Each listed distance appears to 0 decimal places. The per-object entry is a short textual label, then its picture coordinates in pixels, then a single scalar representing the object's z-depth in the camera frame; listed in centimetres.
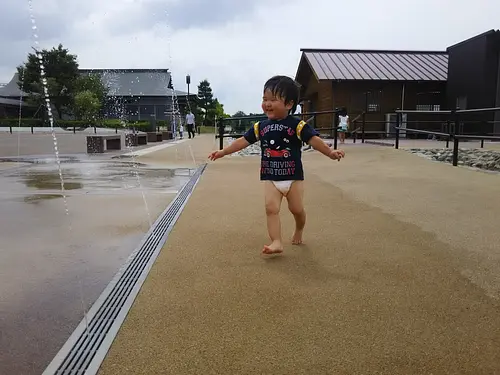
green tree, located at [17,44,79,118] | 4312
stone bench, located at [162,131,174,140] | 2622
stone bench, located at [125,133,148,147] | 1869
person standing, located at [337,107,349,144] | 1506
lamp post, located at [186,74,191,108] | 3697
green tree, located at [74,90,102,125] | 4178
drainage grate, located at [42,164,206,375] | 188
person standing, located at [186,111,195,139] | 2508
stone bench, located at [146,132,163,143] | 2258
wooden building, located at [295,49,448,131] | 2170
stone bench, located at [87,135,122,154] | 1413
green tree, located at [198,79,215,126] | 5642
